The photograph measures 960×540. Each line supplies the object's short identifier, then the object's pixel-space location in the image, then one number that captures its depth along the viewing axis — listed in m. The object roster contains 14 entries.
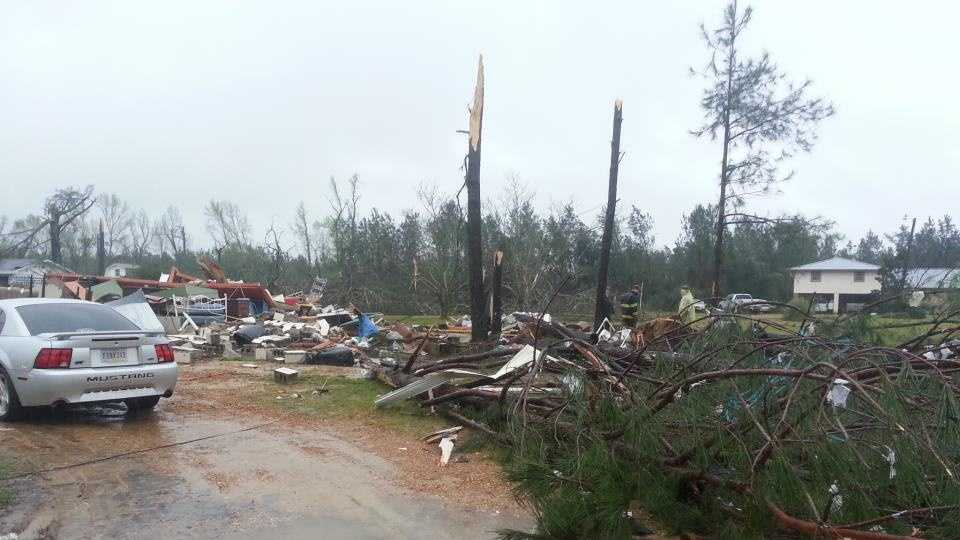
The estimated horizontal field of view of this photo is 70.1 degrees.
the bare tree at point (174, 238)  73.18
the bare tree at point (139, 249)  73.52
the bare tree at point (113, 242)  71.69
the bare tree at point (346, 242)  38.06
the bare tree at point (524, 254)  27.48
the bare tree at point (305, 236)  58.47
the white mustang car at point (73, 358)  6.92
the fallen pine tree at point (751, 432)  3.11
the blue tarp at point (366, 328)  18.25
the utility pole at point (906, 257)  27.05
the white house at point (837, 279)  50.53
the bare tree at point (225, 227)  64.50
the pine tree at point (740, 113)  21.45
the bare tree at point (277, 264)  41.68
